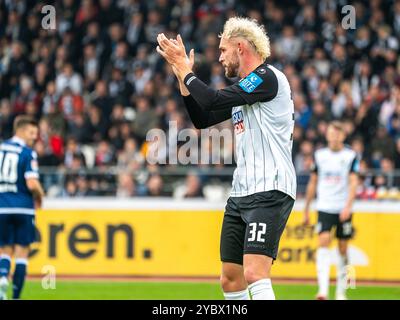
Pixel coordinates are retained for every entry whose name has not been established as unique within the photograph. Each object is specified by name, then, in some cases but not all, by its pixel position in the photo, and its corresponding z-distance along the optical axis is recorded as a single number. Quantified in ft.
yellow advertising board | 47.11
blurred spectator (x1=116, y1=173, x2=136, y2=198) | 50.42
